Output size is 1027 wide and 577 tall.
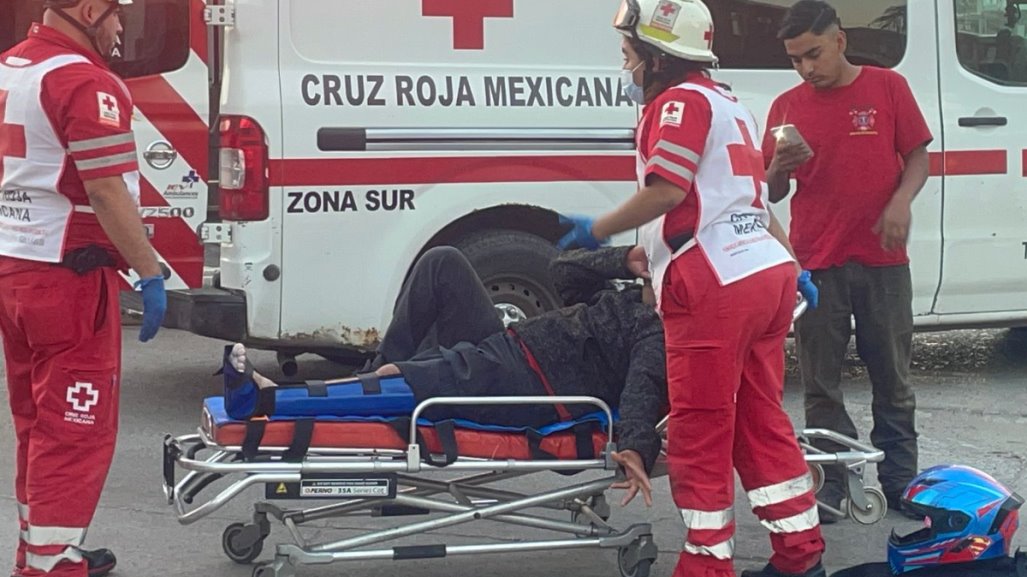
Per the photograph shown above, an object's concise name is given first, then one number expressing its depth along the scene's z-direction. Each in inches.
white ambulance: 251.6
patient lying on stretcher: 178.4
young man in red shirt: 205.0
